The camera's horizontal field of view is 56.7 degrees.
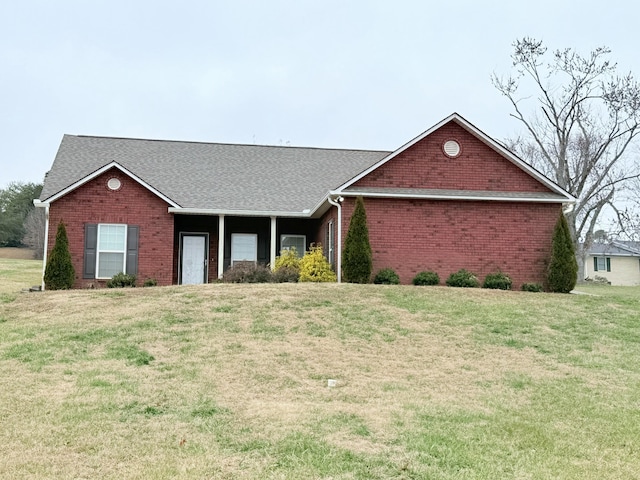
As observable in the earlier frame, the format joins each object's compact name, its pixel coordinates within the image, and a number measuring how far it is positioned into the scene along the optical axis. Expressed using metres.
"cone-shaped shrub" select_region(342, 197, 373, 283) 16.48
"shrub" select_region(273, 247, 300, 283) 17.48
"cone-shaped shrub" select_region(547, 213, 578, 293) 17.08
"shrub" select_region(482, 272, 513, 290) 17.11
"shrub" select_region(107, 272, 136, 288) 17.88
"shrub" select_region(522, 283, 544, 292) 17.16
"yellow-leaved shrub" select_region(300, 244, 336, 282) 17.36
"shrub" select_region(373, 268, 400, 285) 16.75
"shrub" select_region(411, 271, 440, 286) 16.97
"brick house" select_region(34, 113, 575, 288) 17.59
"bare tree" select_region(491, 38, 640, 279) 34.34
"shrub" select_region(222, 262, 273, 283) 17.31
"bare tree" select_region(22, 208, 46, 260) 53.59
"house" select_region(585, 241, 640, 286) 46.75
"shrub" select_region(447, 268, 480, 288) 17.09
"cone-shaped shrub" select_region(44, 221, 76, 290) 17.11
